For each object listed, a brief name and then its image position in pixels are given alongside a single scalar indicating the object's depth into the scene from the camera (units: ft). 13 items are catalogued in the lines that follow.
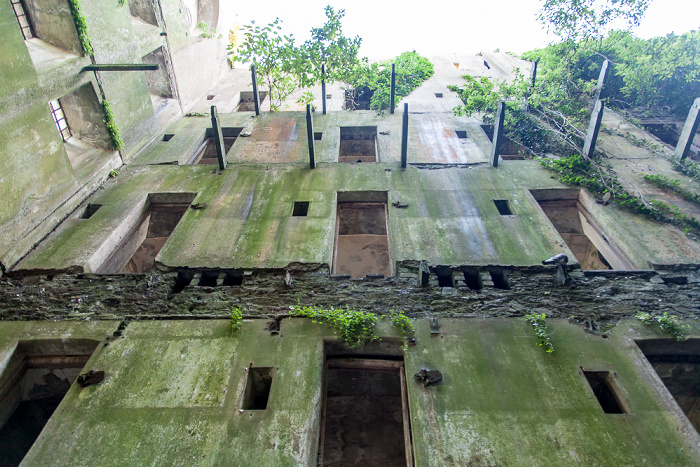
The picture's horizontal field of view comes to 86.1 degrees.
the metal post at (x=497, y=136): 31.96
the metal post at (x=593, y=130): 31.32
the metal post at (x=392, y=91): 44.97
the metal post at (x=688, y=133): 30.96
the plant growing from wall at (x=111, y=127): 32.69
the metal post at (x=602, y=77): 37.24
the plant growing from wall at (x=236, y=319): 18.99
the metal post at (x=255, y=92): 44.57
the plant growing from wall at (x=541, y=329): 17.71
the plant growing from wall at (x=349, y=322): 18.38
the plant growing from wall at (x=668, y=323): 18.08
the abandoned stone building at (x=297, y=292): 15.01
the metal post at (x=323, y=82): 46.20
